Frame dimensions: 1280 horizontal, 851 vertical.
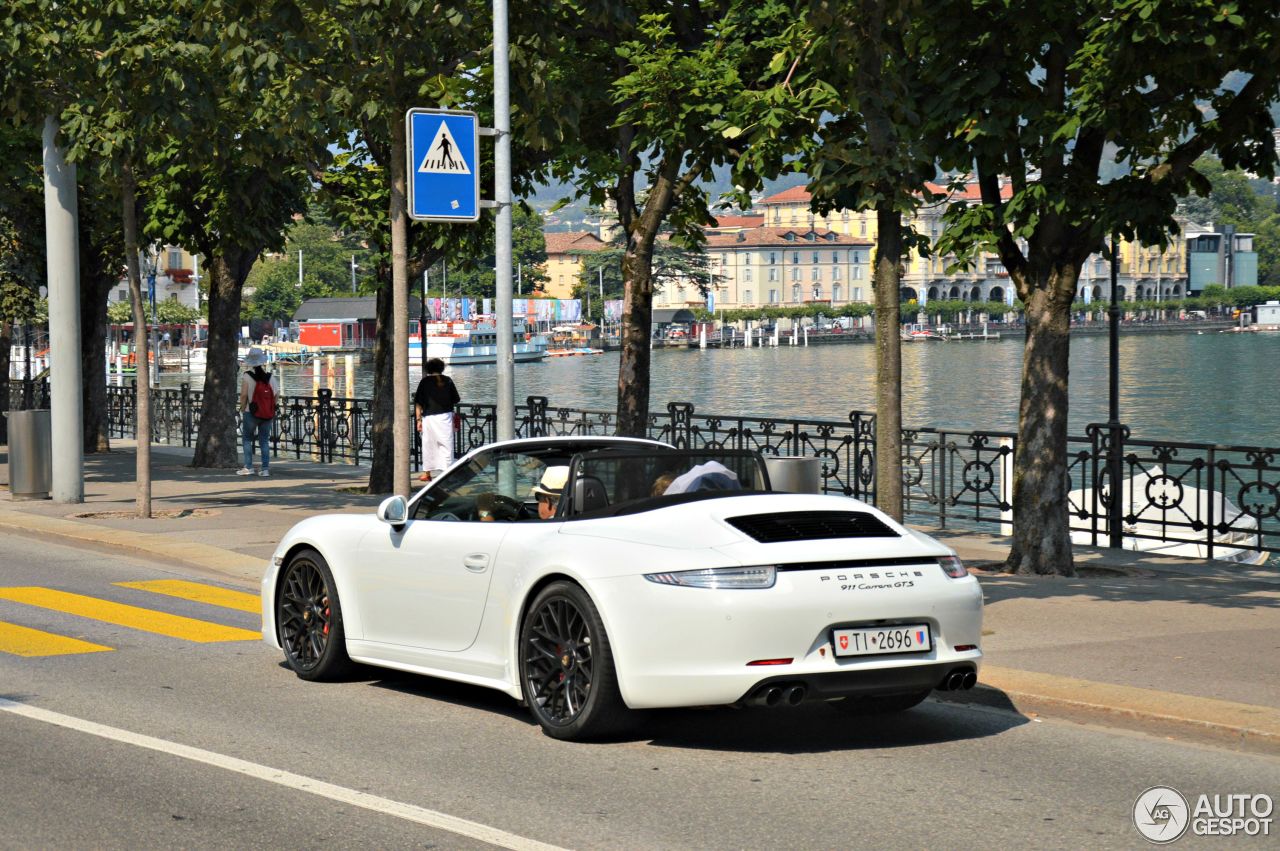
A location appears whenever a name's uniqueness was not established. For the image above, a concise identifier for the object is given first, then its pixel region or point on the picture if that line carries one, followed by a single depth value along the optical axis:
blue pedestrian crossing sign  13.45
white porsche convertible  7.59
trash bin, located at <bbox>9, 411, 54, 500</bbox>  22.89
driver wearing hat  8.76
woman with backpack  27.75
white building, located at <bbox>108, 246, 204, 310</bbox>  124.19
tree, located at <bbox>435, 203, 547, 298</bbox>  24.19
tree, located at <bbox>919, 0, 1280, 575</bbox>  13.74
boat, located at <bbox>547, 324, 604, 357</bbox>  189.88
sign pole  13.47
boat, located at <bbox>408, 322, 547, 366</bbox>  145.38
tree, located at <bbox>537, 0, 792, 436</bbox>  17.47
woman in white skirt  23.62
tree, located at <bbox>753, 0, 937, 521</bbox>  11.60
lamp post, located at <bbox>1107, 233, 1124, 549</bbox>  17.73
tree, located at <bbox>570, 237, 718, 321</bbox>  158.25
